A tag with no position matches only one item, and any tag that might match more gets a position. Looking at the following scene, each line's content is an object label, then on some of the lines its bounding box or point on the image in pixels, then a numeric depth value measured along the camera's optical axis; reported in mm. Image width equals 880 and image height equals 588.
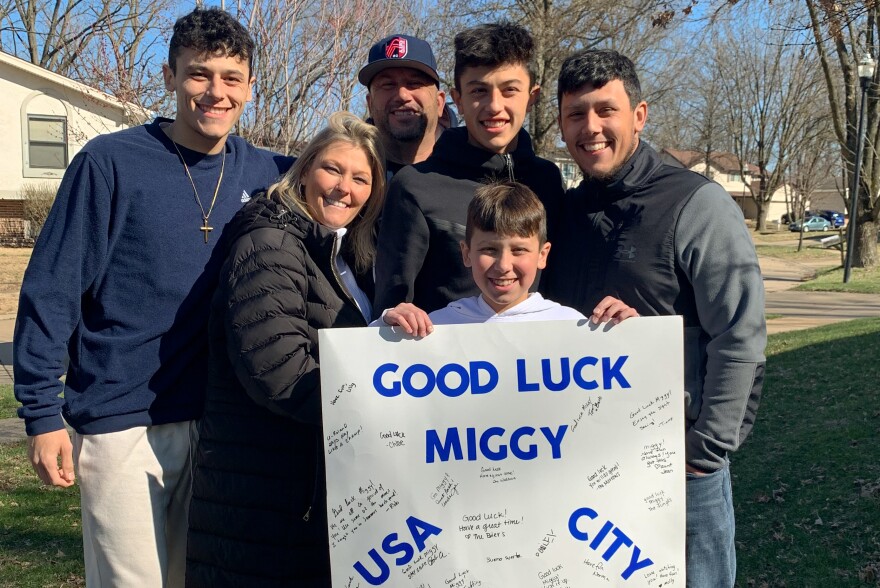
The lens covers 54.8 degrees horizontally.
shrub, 25016
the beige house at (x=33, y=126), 25500
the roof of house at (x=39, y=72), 23852
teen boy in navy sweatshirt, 3006
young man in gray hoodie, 2789
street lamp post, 20219
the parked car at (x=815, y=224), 58116
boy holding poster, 2811
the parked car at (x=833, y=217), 58691
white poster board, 2732
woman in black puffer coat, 2723
